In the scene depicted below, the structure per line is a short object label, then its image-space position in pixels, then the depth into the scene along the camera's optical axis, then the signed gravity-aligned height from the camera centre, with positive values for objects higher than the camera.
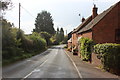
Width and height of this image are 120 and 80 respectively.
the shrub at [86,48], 10.64 -0.78
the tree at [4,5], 11.78 +4.77
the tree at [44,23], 50.39 +10.58
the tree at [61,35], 63.57 +4.74
